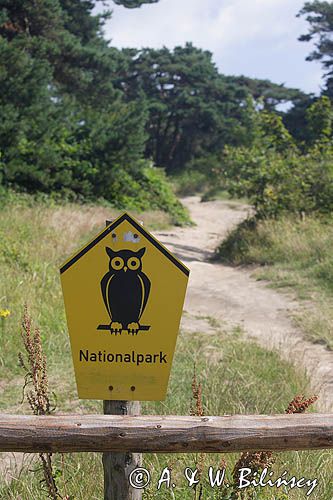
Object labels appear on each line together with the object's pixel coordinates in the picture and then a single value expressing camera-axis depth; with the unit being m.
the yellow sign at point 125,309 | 4.62
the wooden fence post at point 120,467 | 4.77
